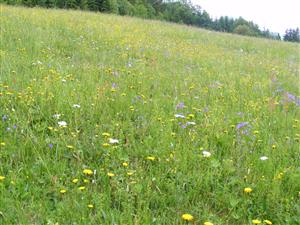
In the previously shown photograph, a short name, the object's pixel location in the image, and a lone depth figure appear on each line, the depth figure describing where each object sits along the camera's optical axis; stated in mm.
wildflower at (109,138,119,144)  2908
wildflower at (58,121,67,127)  3147
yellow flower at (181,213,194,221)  2079
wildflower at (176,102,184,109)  3996
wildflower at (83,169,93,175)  2464
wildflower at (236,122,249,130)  3486
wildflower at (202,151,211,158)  2870
